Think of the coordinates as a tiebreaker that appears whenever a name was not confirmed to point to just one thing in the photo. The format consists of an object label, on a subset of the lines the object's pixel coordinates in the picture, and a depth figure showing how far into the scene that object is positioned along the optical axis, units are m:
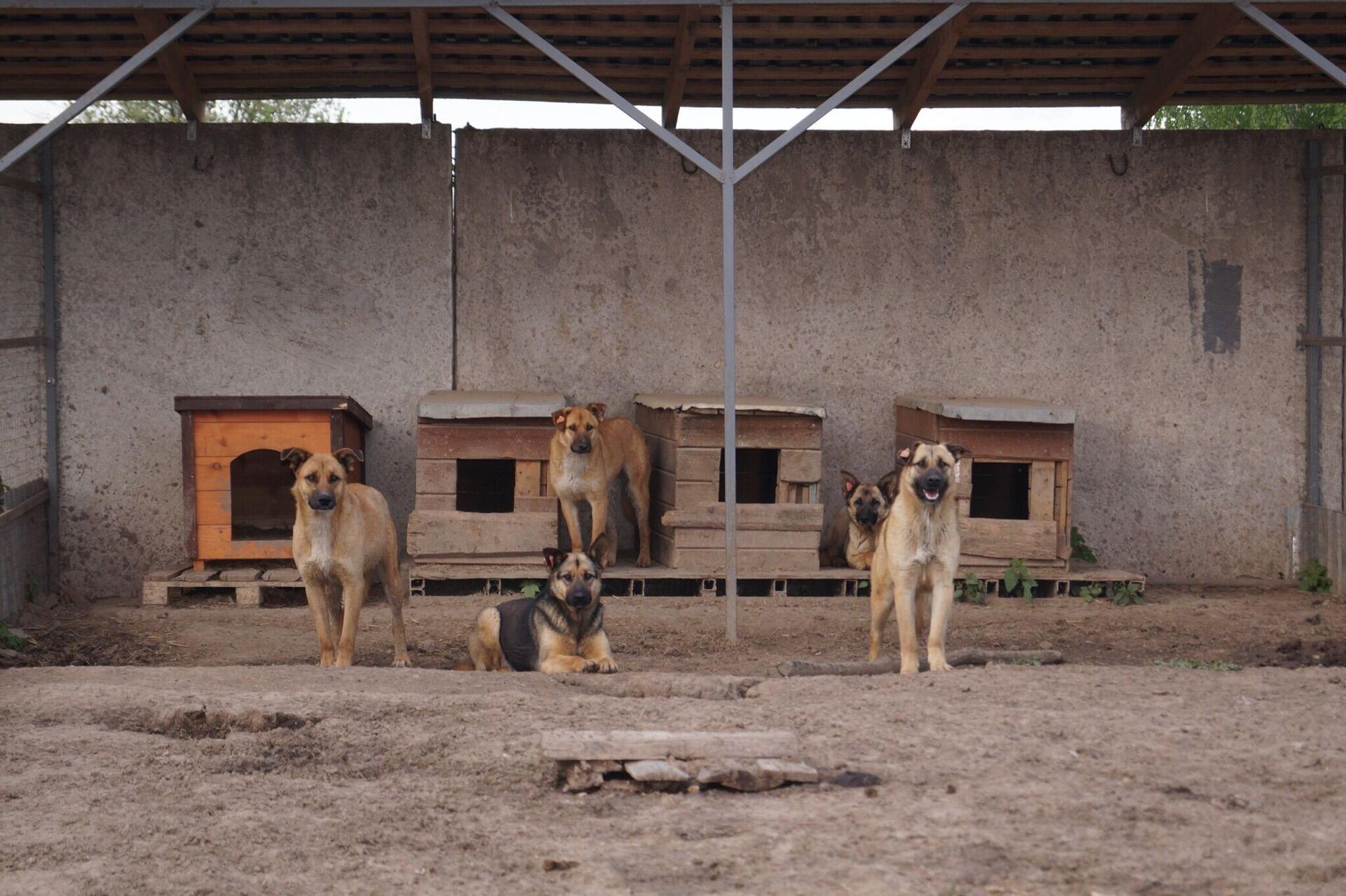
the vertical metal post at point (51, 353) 10.49
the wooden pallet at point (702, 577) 9.63
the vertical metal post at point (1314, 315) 11.09
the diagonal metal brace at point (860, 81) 7.99
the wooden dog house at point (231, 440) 9.52
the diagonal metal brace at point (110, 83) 7.70
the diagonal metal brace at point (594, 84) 7.95
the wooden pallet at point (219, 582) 9.62
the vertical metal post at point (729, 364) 7.82
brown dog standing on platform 9.45
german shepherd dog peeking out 9.18
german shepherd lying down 6.98
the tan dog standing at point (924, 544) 6.86
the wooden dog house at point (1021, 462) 9.73
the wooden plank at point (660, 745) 4.67
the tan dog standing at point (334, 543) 7.21
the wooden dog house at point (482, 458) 9.54
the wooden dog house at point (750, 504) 9.71
